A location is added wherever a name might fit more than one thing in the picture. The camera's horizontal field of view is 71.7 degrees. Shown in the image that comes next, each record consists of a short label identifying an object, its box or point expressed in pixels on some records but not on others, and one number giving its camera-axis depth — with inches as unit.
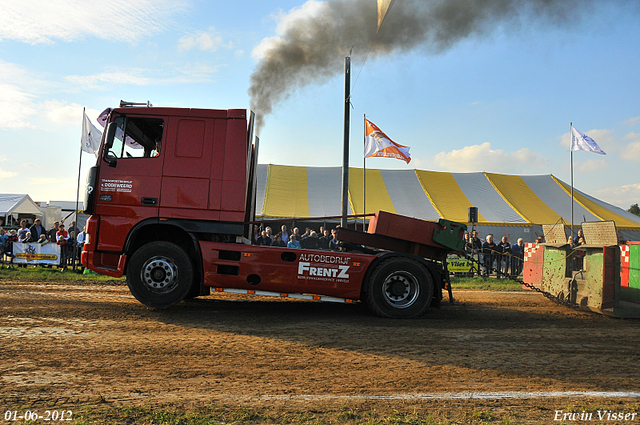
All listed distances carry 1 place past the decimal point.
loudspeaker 692.1
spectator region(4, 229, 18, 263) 597.0
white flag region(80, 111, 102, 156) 655.1
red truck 285.1
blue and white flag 782.1
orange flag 658.2
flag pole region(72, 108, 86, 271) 573.7
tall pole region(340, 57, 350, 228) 524.8
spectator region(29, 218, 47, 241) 615.2
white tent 1105.6
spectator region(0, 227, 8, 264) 606.3
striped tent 895.1
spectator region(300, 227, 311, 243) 543.7
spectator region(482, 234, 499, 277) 633.2
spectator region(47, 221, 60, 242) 622.5
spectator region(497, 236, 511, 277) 637.7
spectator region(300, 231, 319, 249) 532.4
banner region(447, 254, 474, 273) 620.7
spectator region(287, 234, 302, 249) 459.4
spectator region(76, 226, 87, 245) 610.0
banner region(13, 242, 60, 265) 587.2
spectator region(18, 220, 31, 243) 608.4
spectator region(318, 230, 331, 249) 529.2
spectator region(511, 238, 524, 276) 641.6
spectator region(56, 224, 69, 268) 585.9
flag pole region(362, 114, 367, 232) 670.9
